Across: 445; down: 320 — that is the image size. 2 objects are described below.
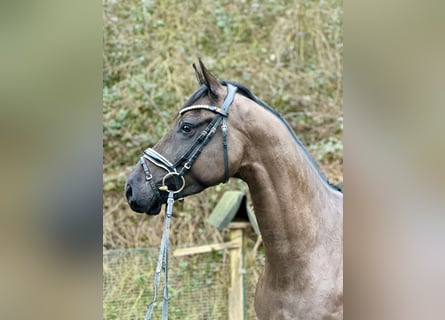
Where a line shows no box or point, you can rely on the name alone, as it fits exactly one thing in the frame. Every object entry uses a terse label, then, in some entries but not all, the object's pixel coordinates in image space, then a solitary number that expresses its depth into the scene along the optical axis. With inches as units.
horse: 137.3
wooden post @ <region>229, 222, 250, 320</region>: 308.7
